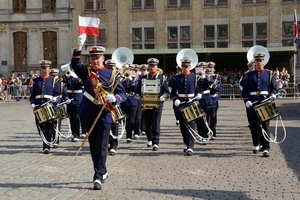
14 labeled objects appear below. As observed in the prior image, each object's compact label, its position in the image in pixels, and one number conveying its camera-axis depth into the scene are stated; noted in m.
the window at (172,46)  42.68
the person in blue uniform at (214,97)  14.56
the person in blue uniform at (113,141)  11.91
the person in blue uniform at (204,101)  13.46
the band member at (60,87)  12.72
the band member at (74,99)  14.49
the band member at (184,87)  11.93
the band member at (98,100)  8.55
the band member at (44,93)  12.37
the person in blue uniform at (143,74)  14.51
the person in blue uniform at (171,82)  12.30
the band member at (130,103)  14.25
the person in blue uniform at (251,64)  13.67
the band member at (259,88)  11.49
